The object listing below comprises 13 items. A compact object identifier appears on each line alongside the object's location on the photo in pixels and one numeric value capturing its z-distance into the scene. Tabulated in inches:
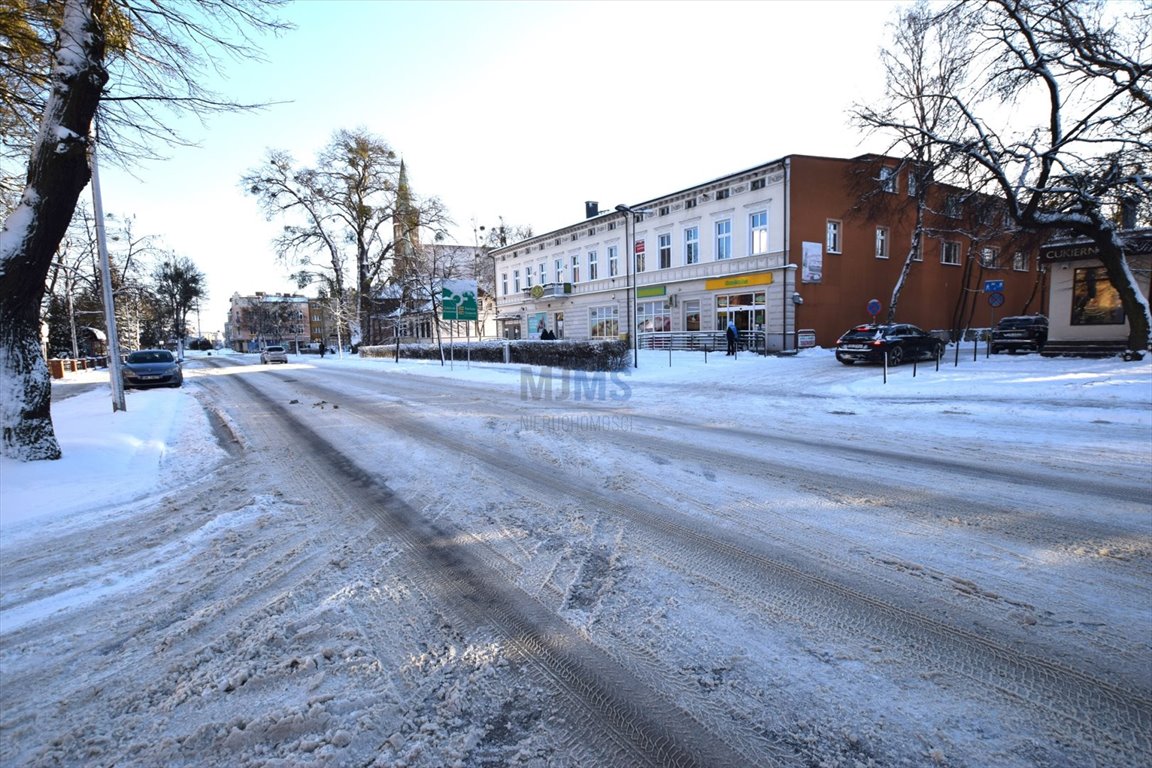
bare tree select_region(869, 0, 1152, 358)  594.2
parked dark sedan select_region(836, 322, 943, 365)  738.8
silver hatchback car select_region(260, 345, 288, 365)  1672.6
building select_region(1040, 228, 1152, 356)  710.5
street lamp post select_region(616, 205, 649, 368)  1344.7
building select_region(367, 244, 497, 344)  1330.0
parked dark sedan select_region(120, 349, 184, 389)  733.9
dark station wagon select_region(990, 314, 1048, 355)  853.2
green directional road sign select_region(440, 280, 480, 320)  1093.1
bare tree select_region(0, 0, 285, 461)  245.8
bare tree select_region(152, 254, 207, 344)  2519.7
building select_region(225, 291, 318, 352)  3285.2
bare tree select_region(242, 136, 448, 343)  1632.6
